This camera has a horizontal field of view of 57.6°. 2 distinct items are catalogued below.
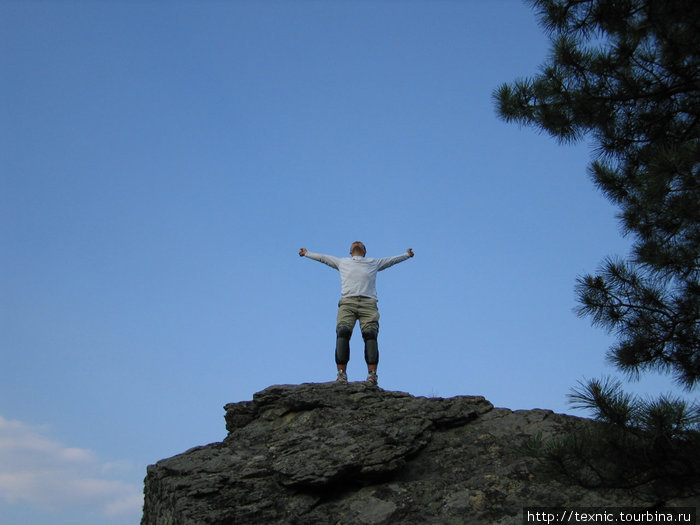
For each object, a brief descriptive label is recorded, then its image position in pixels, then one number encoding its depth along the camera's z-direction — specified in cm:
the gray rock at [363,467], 696
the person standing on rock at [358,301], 994
